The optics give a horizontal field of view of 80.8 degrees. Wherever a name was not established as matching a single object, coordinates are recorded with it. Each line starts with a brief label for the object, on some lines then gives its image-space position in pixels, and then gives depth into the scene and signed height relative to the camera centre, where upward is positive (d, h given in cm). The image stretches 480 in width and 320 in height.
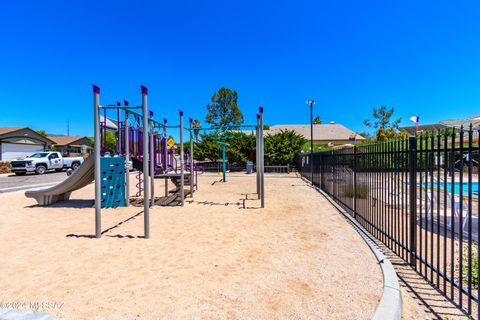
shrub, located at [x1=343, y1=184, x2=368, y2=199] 597 -82
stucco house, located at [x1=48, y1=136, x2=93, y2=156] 4475 +261
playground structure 825 -28
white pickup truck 2234 -33
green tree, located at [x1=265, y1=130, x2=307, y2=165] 2361 +68
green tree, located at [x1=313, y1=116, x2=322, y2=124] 8094 +1061
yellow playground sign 1558 +91
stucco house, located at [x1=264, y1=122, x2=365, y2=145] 4397 +405
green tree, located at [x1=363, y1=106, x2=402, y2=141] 4112 +572
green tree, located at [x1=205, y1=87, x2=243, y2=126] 4778 +840
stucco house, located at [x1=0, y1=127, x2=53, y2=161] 2865 +188
